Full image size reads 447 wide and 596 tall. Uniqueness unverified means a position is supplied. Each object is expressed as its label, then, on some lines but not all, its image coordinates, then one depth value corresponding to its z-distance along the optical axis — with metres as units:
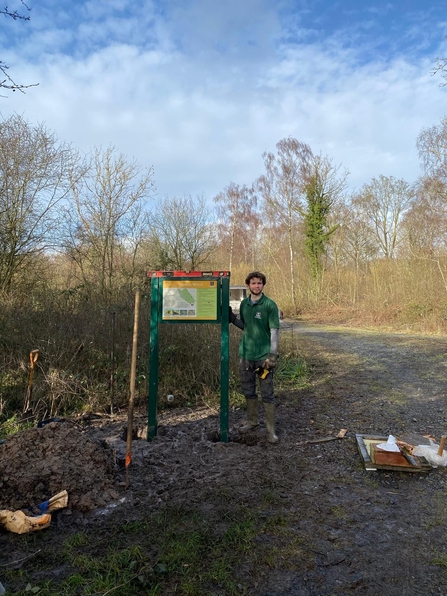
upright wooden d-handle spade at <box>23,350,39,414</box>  5.58
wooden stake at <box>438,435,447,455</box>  4.32
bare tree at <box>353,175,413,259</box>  28.31
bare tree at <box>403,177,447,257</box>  18.75
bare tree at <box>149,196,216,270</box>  16.80
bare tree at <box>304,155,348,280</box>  25.99
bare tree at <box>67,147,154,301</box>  11.83
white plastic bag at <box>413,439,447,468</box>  4.23
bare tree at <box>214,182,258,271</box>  32.84
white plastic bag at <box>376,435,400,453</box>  4.20
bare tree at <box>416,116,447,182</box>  18.12
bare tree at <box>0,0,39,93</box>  4.10
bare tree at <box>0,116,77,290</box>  9.62
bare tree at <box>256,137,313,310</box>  26.48
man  4.90
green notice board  4.94
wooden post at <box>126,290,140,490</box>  3.76
